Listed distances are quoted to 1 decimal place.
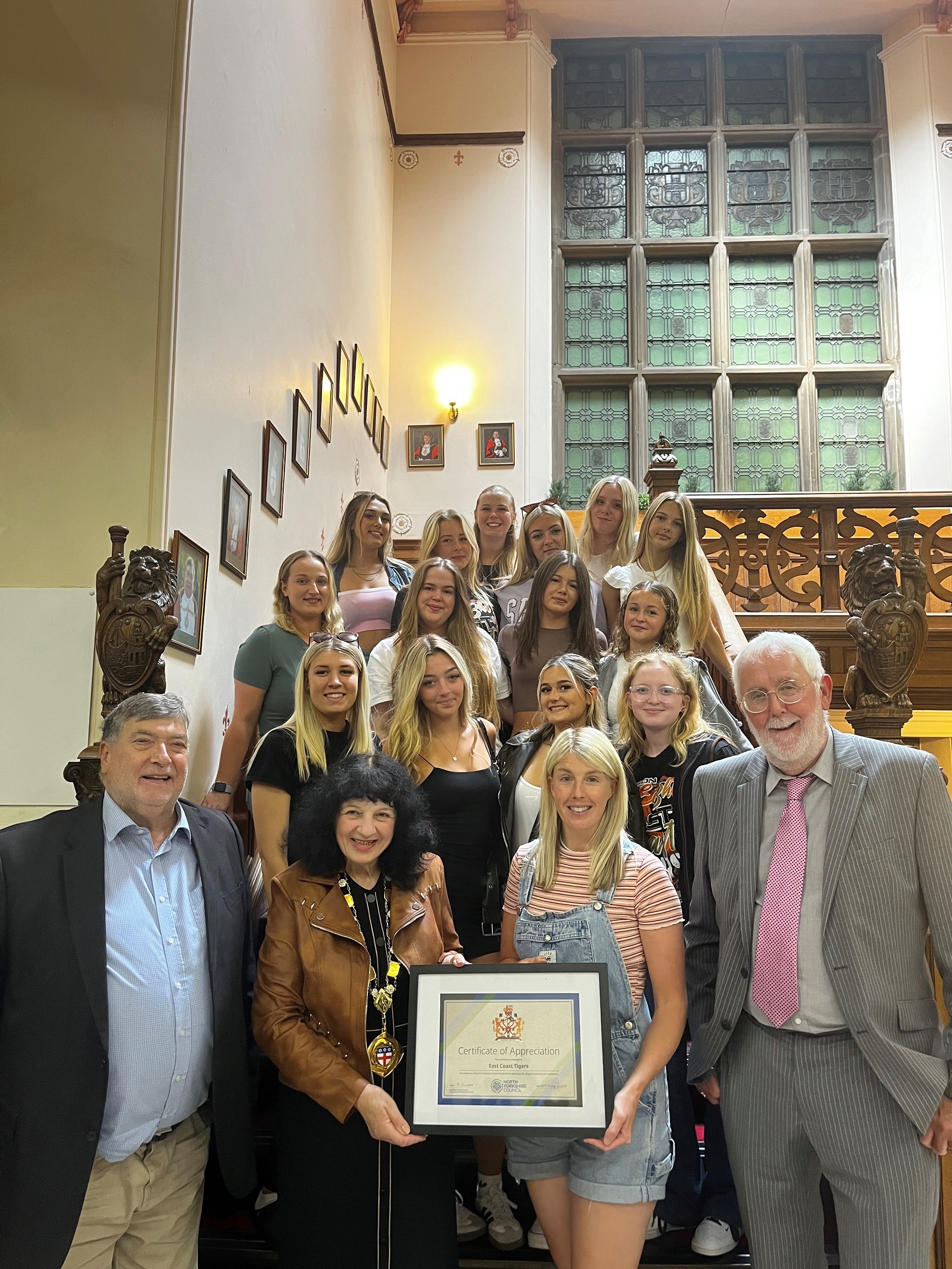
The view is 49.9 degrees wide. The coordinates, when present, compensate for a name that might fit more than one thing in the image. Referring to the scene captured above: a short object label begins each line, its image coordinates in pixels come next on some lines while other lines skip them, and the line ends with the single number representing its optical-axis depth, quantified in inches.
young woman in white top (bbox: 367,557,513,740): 144.4
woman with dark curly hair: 91.2
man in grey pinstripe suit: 81.9
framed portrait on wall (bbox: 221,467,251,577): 172.4
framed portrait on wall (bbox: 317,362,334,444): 259.0
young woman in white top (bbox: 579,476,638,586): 194.9
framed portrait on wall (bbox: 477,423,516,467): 365.4
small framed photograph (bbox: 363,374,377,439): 327.0
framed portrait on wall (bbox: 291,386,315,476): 229.1
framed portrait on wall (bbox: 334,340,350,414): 283.6
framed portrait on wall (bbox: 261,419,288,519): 201.2
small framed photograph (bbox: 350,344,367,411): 305.0
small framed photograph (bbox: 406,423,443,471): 366.9
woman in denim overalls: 86.8
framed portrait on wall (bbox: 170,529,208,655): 146.3
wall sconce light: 370.9
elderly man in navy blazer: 81.6
